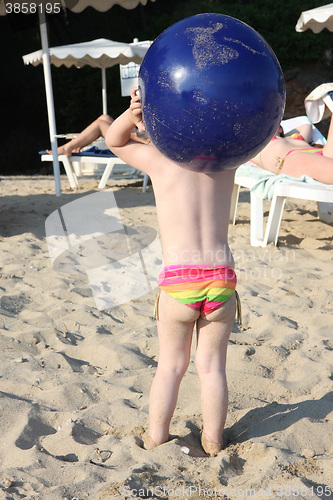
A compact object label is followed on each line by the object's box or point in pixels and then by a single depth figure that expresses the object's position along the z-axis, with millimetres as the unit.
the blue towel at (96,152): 8371
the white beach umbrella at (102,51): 8336
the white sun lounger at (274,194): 4746
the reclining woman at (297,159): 4992
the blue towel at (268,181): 5047
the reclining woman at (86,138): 8211
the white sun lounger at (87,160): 8016
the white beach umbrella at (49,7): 5605
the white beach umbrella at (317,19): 6531
